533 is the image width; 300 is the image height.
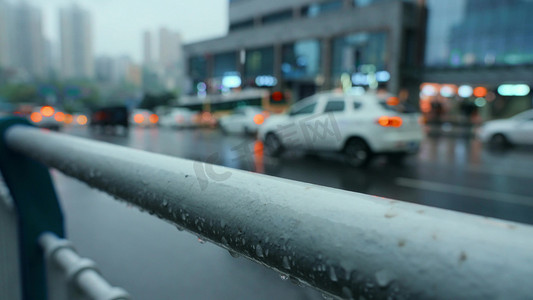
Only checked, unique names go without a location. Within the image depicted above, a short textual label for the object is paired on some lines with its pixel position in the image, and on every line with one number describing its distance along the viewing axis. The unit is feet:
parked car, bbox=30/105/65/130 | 63.72
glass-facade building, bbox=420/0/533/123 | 92.12
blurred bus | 85.76
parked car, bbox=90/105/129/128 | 63.31
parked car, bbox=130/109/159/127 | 86.11
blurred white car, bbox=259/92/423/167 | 28.71
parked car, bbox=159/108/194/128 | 82.69
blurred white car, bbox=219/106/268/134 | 66.85
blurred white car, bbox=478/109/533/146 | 47.73
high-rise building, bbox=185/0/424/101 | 99.50
